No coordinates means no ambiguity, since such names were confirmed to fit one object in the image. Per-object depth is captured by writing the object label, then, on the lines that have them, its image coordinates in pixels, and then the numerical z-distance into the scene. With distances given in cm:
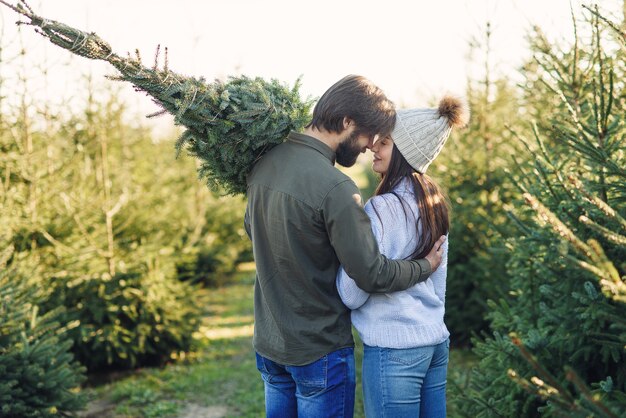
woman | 239
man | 234
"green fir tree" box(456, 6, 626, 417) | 292
